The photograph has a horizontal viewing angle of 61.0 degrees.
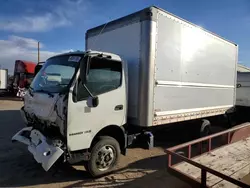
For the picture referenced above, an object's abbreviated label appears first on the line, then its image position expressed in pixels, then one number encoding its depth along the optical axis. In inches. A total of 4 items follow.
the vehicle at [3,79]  925.8
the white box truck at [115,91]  145.6
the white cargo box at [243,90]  357.1
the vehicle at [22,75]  810.8
